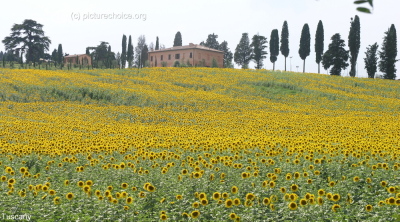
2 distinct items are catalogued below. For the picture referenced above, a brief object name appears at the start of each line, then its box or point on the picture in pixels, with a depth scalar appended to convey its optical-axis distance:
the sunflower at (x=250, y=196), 6.04
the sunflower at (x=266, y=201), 5.99
